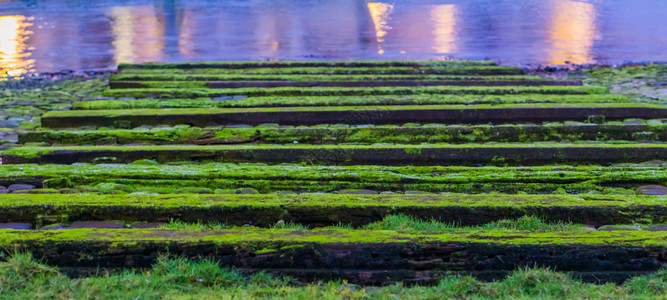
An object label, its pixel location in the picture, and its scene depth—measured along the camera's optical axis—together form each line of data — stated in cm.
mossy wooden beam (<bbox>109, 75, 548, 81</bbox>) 782
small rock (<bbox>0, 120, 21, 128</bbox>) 654
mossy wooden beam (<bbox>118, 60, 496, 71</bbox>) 891
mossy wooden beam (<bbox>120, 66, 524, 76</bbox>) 841
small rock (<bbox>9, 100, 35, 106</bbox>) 766
